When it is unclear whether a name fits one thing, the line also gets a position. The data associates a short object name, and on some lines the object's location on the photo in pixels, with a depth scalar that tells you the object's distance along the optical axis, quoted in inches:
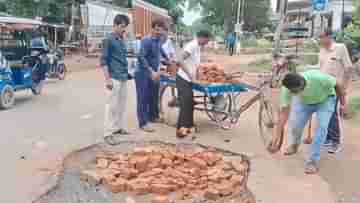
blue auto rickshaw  379.4
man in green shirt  197.7
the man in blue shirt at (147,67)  296.2
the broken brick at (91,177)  195.2
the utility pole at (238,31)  1444.4
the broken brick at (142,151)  224.8
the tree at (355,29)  512.4
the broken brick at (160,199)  173.2
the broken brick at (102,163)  213.9
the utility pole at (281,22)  645.9
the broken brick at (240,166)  211.4
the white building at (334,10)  1229.5
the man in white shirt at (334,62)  238.8
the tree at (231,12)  2378.2
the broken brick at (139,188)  185.9
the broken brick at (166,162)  212.2
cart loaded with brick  273.3
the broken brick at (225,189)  183.3
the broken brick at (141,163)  208.1
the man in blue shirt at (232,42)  1386.9
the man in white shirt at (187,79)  275.0
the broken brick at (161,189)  185.8
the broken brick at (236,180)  194.2
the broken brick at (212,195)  179.9
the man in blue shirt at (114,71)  265.7
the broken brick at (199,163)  213.0
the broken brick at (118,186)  187.0
